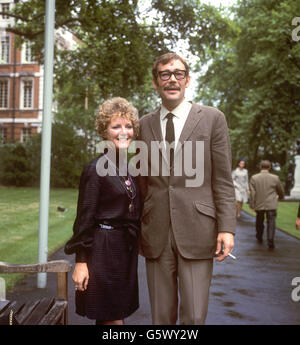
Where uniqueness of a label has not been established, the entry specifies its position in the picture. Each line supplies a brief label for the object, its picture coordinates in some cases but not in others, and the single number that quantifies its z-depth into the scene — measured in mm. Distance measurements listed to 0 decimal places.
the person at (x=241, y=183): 17344
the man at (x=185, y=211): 3418
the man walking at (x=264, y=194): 12086
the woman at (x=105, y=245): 3297
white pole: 6754
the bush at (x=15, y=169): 32000
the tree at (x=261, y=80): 24467
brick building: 47719
